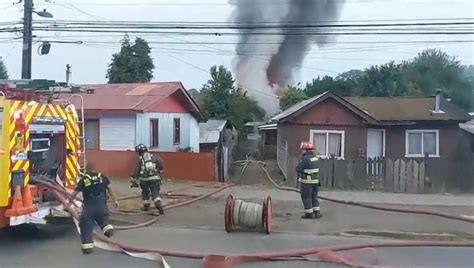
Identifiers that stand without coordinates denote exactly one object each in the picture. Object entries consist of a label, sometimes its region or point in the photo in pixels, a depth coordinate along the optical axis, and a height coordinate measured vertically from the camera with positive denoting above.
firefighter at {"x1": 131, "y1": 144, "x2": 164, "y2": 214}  11.73 -0.66
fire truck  8.45 -0.12
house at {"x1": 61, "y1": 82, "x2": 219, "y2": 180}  19.36 +0.52
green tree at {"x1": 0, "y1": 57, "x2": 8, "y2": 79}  51.86 +6.00
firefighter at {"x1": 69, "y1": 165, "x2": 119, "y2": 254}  8.48 -0.95
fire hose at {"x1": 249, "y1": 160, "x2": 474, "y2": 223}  11.14 -1.31
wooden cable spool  10.30 -1.23
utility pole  21.08 +3.48
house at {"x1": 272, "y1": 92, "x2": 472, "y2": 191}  20.39 +0.43
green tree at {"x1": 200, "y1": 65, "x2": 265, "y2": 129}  43.41 +3.09
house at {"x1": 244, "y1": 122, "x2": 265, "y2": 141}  46.25 +0.82
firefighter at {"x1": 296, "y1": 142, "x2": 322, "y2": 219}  11.71 -0.79
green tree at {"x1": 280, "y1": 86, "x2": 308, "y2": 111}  46.79 +3.46
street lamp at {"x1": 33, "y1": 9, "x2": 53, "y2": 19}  22.75 +4.63
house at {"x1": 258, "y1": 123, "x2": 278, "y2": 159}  36.35 +0.03
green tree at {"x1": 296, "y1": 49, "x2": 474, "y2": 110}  43.59 +4.91
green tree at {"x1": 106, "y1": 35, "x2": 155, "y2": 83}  42.56 +5.32
